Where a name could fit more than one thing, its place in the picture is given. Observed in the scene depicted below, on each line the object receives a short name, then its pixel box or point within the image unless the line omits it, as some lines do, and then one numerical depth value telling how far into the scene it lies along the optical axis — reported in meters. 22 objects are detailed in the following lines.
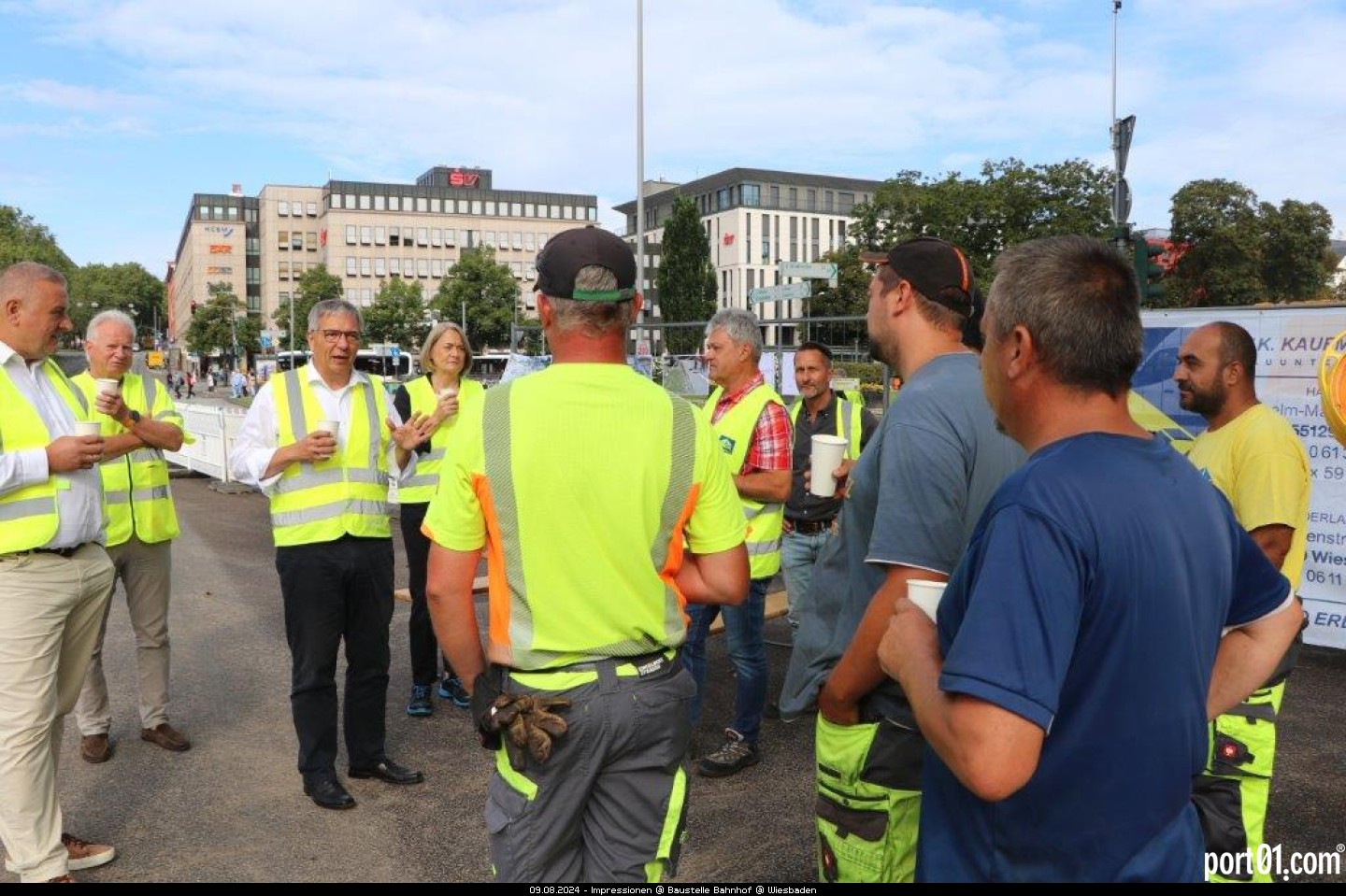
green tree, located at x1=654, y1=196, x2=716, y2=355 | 88.50
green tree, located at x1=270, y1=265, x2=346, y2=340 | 84.12
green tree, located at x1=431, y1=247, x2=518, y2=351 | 76.44
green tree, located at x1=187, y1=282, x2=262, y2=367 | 94.31
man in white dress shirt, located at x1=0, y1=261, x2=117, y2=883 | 3.67
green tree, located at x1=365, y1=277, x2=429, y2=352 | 84.31
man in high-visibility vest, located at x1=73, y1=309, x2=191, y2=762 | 5.22
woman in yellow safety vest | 5.87
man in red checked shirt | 5.10
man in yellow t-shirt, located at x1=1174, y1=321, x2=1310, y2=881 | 3.16
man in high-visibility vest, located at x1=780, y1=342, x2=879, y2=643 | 6.02
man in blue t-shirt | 1.46
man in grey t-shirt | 2.26
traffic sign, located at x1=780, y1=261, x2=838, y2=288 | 10.77
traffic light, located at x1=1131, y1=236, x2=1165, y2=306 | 10.51
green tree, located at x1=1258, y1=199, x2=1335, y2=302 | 48.66
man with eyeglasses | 4.56
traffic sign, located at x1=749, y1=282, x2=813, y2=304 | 11.16
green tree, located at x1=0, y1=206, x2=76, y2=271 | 77.69
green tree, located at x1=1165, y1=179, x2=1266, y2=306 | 47.97
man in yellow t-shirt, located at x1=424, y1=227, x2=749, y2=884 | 2.34
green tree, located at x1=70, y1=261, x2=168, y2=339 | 135.23
